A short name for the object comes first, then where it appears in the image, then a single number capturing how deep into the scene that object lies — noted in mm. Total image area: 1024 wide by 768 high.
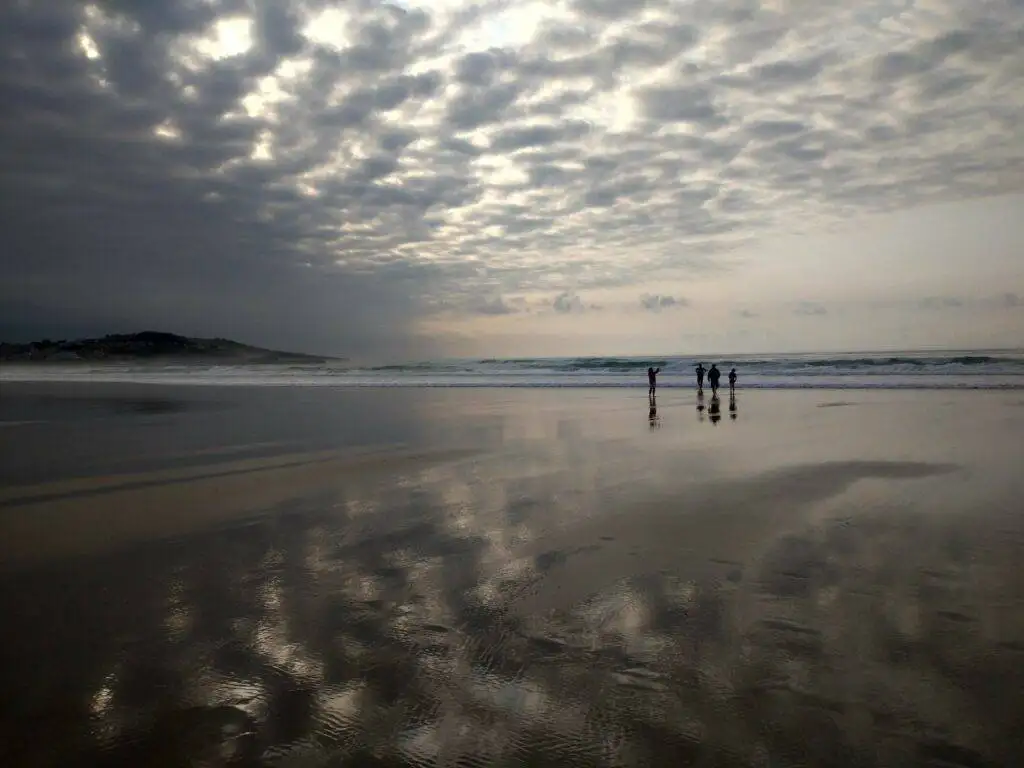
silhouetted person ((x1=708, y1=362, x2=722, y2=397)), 27017
